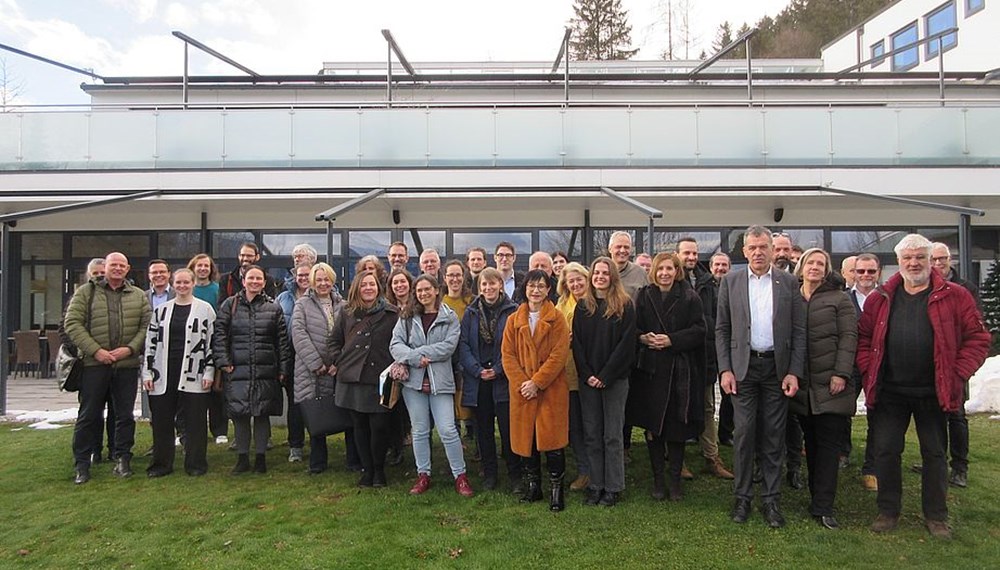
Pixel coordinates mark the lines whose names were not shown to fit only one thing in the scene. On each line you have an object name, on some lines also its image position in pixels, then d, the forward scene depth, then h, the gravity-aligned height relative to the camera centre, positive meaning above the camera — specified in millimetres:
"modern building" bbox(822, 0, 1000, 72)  20344 +9537
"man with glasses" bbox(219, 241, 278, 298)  6312 +319
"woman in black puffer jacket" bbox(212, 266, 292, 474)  5477 -377
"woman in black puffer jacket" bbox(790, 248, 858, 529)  4250 -484
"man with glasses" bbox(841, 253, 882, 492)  5109 +151
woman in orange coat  4656 -535
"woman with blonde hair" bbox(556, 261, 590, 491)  4773 -484
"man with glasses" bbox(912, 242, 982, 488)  5183 -1191
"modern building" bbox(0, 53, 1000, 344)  11383 +2630
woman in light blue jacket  4965 -490
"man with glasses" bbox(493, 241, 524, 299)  6031 +364
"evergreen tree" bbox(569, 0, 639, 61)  34656 +14741
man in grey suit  4293 -386
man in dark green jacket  5469 -335
